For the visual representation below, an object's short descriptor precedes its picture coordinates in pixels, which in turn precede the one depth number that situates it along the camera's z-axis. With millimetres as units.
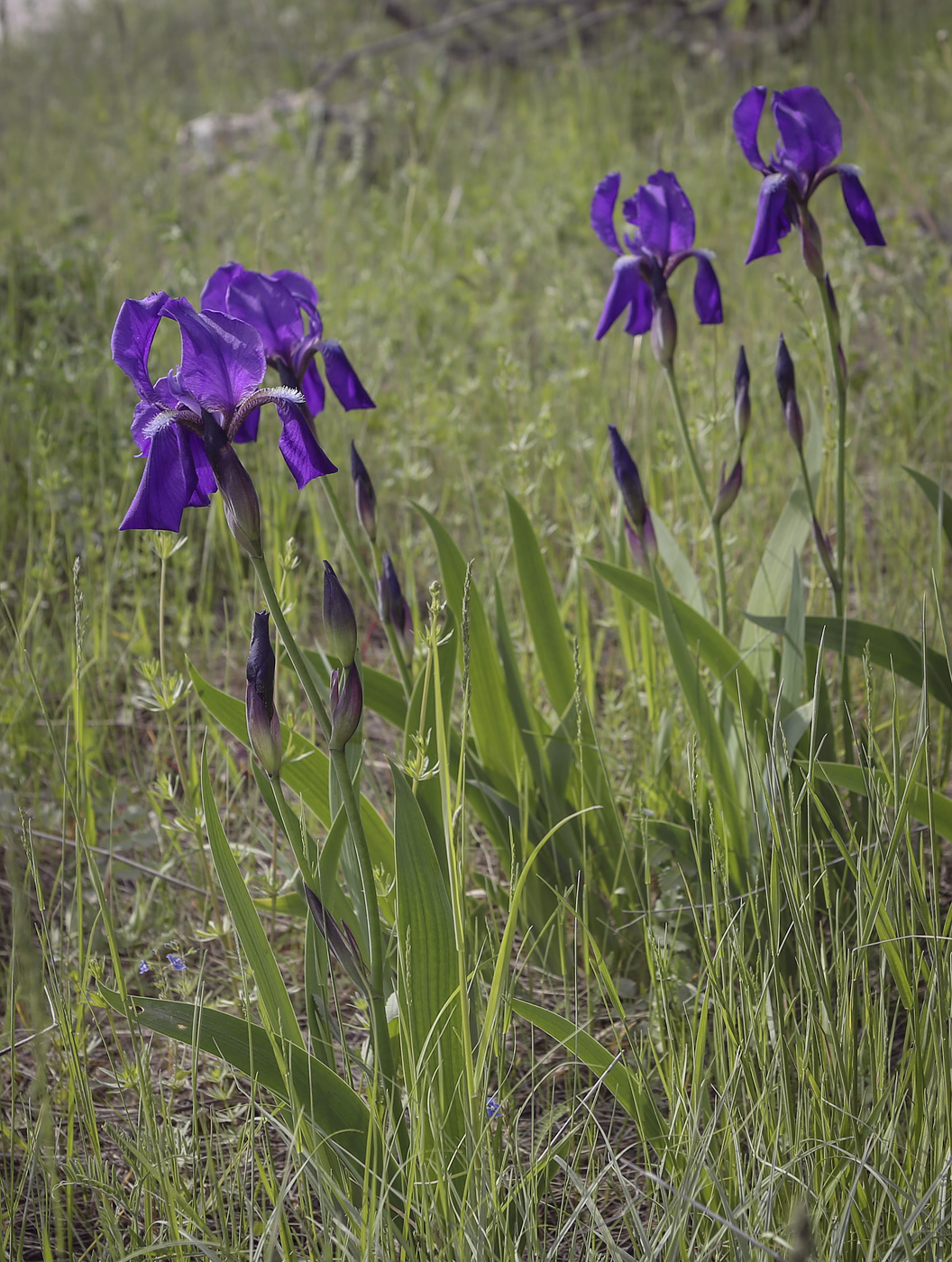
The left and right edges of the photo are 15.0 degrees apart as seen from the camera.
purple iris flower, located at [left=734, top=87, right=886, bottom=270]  1631
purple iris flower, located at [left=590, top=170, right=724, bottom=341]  1653
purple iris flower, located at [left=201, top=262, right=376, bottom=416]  1548
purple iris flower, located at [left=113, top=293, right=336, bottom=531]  1422
